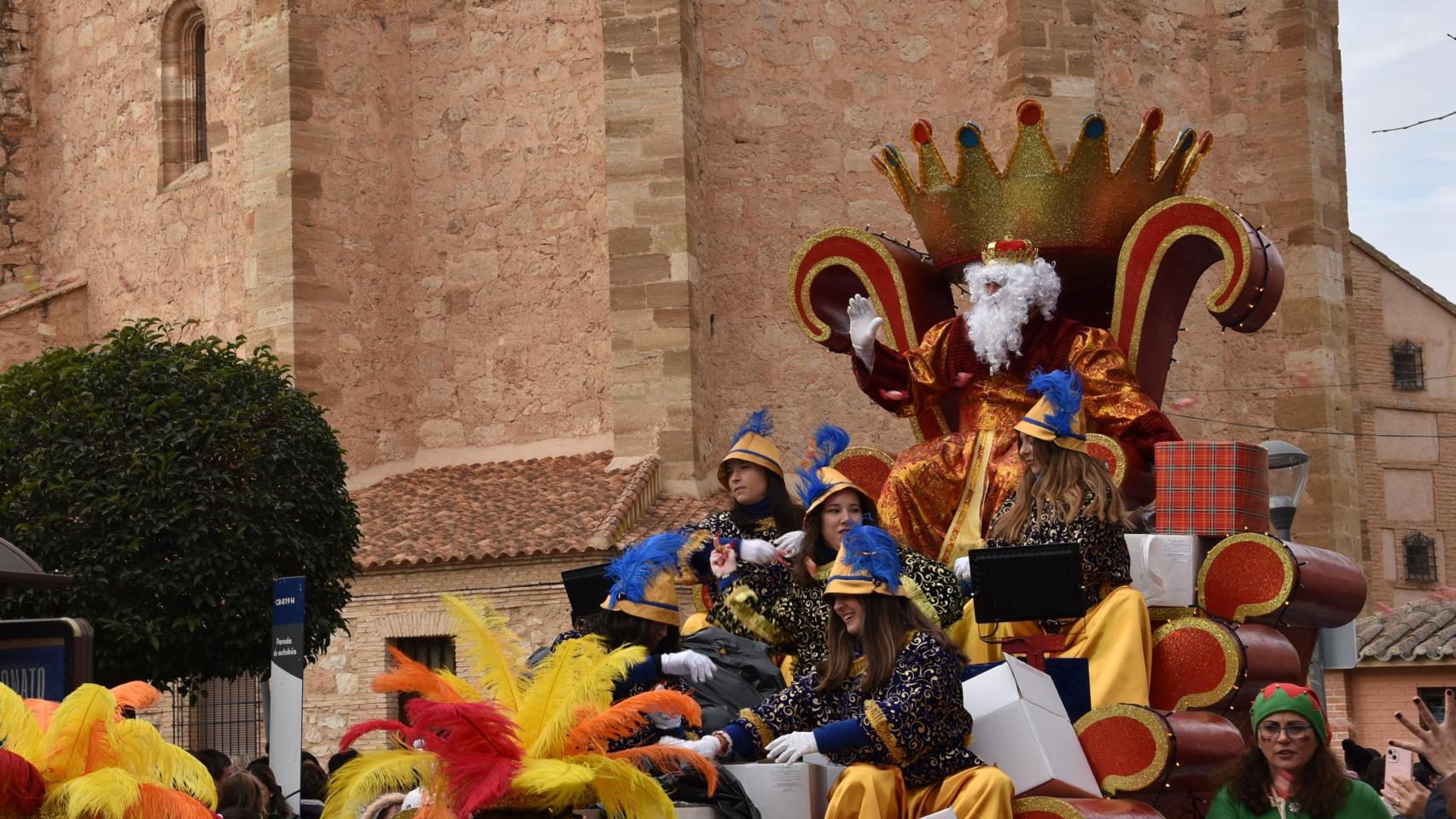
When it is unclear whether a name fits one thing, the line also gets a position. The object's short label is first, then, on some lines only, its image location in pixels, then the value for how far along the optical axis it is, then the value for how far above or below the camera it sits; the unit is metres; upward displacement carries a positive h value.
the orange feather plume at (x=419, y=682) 11.73 -0.41
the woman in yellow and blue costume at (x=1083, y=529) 15.98 -0.02
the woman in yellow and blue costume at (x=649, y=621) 14.91 -0.32
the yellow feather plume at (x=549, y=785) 10.82 -0.66
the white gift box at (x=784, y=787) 13.70 -0.87
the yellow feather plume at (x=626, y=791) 11.20 -0.71
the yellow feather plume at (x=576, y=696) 11.28 -0.46
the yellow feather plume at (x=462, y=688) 11.90 -0.43
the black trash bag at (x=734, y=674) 15.73 -0.56
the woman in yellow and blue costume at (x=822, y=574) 16.34 -0.18
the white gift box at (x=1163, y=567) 17.30 -0.19
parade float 15.48 +0.95
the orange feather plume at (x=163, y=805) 10.01 -0.64
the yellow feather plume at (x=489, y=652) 11.76 -0.33
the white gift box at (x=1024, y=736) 14.21 -0.75
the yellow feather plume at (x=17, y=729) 10.37 -0.45
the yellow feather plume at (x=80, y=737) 10.30 -0.48
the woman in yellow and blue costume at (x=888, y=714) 13.40 -0.62
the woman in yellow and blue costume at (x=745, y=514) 17.39 +0.09
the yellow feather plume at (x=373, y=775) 11.27 -0.65
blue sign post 21.75 -0.82
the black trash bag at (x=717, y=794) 13.24 -0.86
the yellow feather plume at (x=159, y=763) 10.48 -0.56
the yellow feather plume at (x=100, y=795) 9.85 -0.60
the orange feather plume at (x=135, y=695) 11.66 -0.42
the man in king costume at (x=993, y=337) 19.16 +0.95
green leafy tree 29.67 +0.36
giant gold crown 20.47 +1.72
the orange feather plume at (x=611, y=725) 11.40 -0.54
